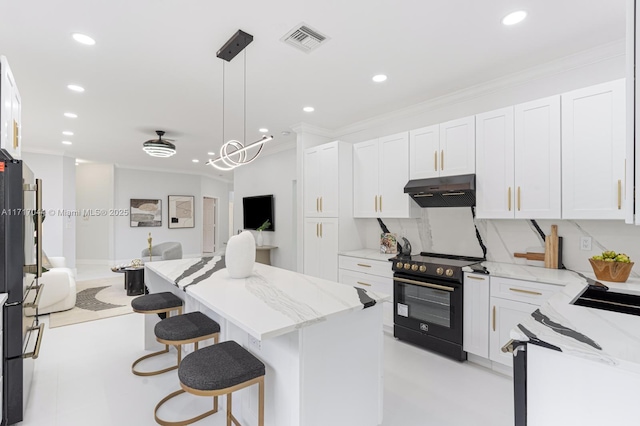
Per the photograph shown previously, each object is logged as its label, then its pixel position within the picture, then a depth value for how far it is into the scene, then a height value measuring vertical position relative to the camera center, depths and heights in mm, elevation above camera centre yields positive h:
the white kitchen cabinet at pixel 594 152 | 2297 +467
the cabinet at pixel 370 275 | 3527 -773
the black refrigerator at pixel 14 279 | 1950 -441
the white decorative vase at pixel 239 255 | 2346 -334
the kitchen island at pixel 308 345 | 1571 -761
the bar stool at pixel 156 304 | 2559 -783
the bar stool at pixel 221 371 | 1496 -806
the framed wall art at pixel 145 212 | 8656 -27
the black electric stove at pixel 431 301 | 2928 -905
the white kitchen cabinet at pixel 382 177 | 3652 +429
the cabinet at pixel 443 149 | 3098 +660
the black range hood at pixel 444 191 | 3029 +213
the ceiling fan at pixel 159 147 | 4824 +997
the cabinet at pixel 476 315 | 2756 -935
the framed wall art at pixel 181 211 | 9309 +4
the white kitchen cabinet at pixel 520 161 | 2609 +455
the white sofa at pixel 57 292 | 4187 -1120
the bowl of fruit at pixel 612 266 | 2182 -391
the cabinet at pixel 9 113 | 1841 +640
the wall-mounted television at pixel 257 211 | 6266 +6
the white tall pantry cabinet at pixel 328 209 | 4164 +34
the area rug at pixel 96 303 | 4164 -1436
